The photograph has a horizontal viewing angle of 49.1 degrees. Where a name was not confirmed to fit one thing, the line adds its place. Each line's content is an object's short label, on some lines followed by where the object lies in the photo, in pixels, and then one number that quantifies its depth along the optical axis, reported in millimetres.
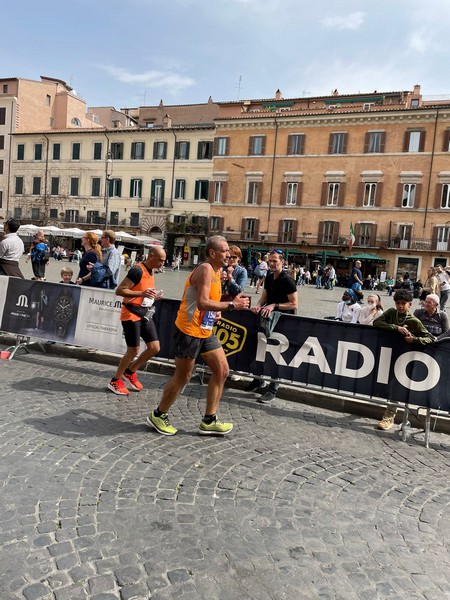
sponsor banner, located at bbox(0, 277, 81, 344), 7184
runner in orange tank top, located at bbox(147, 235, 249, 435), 4398
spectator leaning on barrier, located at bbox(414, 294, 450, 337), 6332
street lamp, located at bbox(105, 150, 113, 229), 45919
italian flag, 37656
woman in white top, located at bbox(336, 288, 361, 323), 9586
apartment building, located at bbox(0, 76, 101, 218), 52031
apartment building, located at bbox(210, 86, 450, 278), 38062
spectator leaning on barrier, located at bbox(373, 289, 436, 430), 5227
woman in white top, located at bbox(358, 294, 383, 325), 8617
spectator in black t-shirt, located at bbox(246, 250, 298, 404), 5875
